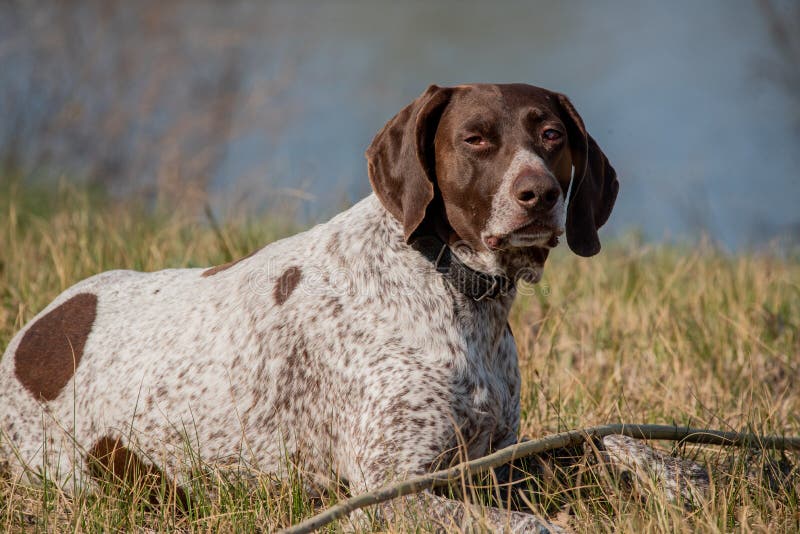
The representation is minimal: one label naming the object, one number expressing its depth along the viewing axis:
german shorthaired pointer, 6.87
